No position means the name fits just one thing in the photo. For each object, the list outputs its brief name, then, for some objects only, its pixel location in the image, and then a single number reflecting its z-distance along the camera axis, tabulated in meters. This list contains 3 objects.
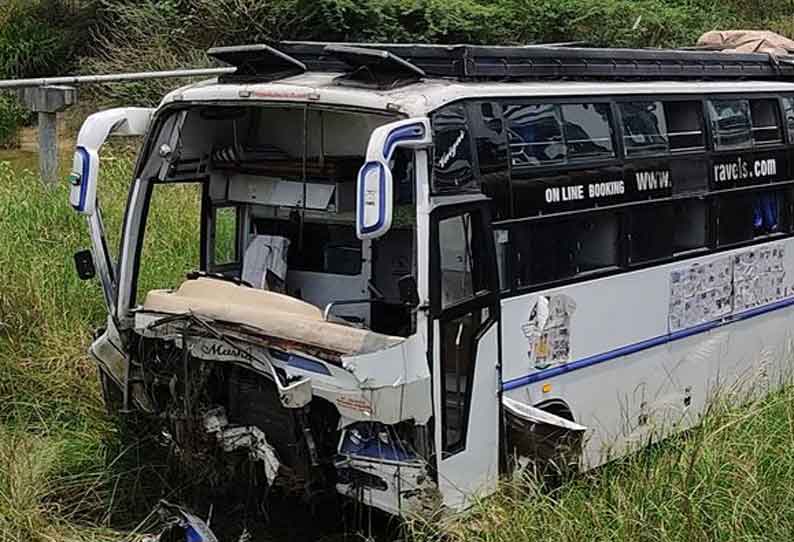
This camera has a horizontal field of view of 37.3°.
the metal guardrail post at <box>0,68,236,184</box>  11.00
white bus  5.93
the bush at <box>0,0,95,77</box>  19.61
